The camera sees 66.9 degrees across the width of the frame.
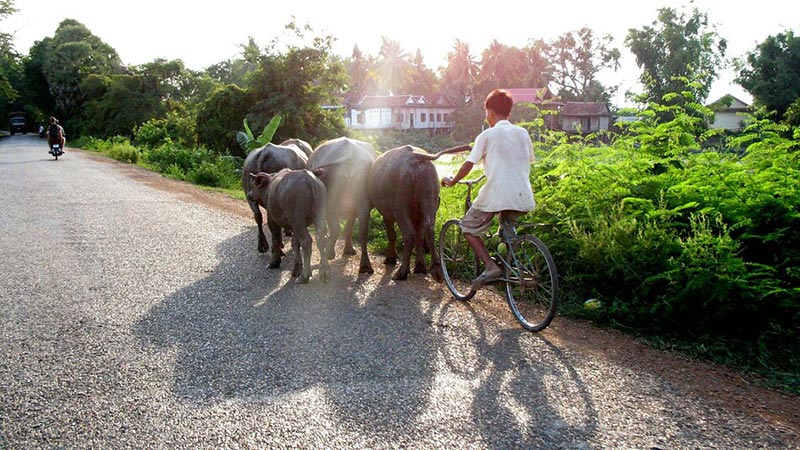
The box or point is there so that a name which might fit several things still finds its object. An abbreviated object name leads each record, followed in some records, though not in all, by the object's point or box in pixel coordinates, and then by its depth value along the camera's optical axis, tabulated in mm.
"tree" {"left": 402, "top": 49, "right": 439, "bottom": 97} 76938
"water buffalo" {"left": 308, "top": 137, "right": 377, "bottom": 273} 7324
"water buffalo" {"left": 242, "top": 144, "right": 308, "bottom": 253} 8680
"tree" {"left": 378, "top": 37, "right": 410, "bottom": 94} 80625
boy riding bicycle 5148
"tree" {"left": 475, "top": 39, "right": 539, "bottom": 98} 63781
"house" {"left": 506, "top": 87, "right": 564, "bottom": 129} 51772
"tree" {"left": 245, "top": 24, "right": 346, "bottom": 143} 25328
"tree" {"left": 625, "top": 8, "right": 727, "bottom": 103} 51375
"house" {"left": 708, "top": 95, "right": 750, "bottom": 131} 51969
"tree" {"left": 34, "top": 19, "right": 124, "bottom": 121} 52688
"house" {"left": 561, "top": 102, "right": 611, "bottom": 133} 56909
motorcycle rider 24078
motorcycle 24225
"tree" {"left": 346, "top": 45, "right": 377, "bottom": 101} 85138
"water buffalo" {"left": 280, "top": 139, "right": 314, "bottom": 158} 10078
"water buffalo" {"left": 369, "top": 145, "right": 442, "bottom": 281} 6469
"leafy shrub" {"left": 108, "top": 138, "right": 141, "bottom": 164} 25250
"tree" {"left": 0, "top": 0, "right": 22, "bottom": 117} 32906
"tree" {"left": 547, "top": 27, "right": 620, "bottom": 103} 66562
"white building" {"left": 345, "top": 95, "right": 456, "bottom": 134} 65938
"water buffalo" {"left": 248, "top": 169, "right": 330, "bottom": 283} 6648
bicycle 4949
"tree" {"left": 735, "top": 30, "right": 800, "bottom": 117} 37750
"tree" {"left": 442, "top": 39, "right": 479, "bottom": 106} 65125
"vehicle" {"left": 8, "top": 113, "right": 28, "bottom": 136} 62550
